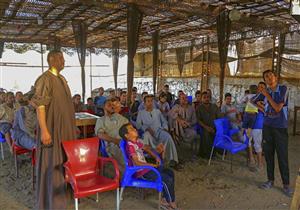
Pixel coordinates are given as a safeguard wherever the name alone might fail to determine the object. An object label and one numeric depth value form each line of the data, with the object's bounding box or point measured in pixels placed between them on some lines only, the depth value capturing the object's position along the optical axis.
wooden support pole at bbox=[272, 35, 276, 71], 10.27
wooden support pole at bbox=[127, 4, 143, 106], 6.77
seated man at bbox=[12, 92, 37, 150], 4.36
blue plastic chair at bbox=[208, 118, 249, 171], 4.71
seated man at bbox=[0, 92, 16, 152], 5.14
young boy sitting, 3.26
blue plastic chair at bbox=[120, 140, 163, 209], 3.14
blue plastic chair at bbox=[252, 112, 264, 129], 4.95
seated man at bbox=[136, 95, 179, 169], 4.81
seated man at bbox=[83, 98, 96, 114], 7.28
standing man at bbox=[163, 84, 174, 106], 8.48
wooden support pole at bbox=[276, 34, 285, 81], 9.87
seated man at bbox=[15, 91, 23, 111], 5.95
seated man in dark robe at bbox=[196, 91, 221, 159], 5.57
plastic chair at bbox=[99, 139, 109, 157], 4.08
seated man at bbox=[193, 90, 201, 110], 7.02
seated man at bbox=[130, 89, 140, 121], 6.28
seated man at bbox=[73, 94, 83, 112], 7.01
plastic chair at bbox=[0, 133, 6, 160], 5.22
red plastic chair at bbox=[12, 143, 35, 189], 4.34
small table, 4.80
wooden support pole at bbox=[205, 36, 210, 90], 13.20
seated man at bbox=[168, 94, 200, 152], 5.69
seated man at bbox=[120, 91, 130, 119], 7.25
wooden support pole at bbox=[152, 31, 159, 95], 10.37
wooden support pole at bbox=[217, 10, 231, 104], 7.75
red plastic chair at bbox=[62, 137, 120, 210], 2.89
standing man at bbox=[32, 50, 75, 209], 2.93
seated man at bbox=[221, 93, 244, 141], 5.85
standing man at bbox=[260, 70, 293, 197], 3.82
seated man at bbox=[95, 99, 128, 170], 3.86
